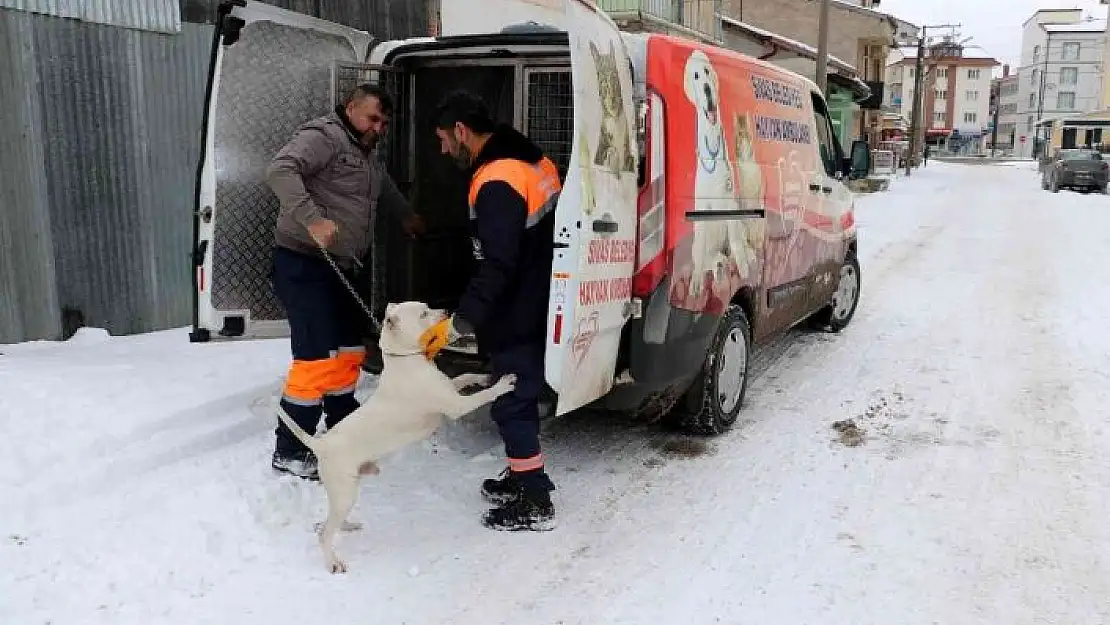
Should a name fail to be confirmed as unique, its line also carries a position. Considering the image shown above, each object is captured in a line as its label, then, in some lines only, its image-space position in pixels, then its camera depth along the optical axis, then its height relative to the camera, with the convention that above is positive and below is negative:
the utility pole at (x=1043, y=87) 81.00 +7.03
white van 3.72 -0.15
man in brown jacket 4.11 -0.44
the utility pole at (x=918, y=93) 41.12 +3.17
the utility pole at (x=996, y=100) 97.19 +7.64
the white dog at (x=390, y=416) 3.35 -1.01
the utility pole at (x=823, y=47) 17.34 +2.24
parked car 26.39 -0.26
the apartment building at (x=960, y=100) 102.56 +7.50
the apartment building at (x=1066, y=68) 78.94 +8.64
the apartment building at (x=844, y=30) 35.56 +5.44
